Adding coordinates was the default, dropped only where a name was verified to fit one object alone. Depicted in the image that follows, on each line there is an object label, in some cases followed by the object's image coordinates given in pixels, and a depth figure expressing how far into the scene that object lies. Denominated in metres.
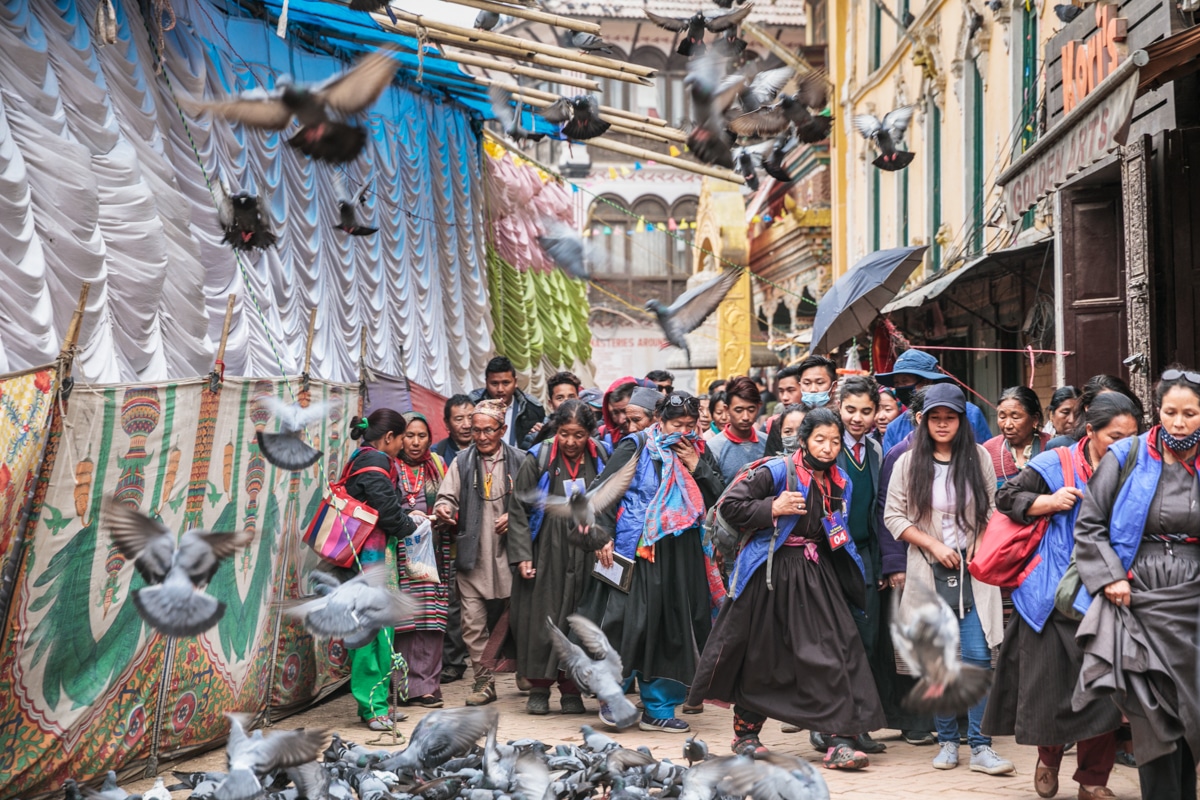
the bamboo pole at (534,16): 9.82
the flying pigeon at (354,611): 6.25
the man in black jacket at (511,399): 10.23
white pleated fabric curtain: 7.37
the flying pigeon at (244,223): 9.02
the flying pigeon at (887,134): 11.05
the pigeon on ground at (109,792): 5.28
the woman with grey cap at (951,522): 6.43
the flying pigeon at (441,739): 5.80
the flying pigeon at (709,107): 8.02
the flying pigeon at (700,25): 9.61
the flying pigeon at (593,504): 7.59
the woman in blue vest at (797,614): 6.40
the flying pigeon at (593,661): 6.76
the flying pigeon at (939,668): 5.15
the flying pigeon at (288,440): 6.96
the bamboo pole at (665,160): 11.84
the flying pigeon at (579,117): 10.28
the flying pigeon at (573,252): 9.29
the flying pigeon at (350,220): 10.73
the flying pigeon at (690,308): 8.94
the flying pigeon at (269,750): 5.13
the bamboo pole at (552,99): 11.65
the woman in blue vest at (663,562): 7.61
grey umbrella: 12.12
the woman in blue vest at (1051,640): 5.65
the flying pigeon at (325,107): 5.88
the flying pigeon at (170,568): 5.23
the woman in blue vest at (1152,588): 5.08
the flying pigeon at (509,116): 12.47
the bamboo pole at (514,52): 10.59
